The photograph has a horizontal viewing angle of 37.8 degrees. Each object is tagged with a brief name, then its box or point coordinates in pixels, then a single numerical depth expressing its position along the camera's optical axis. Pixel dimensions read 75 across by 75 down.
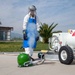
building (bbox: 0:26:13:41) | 26.38
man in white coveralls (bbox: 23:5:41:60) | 3.71
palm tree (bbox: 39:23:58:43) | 16.36
